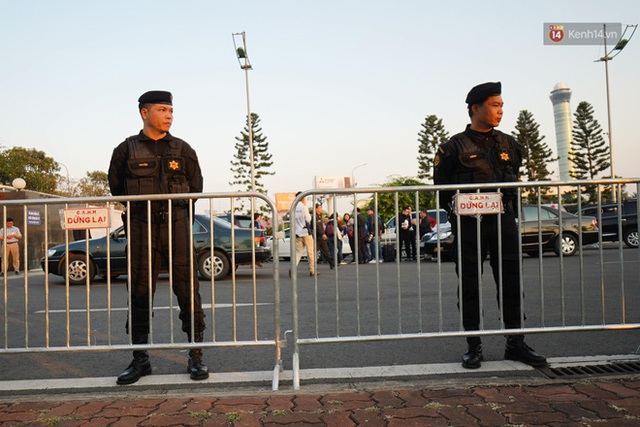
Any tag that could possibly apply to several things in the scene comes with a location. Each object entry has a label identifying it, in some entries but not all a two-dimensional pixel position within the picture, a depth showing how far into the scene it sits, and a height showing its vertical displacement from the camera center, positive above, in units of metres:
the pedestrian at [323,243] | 11.81 -0.30
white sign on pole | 51.81 +4.80
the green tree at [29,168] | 60.59 +7.83
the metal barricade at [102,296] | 4.07 -0.59
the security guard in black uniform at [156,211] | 4.06 +0.18
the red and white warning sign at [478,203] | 4.19 +0.16
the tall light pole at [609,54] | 28.04 +8.97
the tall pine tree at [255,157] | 66.69 +8.93
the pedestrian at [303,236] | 11.39 -0.11
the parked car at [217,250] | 8.89 -0.31
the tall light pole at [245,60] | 28.70 +9.31
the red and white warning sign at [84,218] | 4.21 +0.15
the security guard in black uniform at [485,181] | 4.21 +0.23
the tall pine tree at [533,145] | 68.25 +9.53
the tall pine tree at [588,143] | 62.84 +8.91
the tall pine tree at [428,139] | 65.62 +10.23
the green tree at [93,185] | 64.88 +6.52
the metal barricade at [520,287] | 4.14 -0.62
